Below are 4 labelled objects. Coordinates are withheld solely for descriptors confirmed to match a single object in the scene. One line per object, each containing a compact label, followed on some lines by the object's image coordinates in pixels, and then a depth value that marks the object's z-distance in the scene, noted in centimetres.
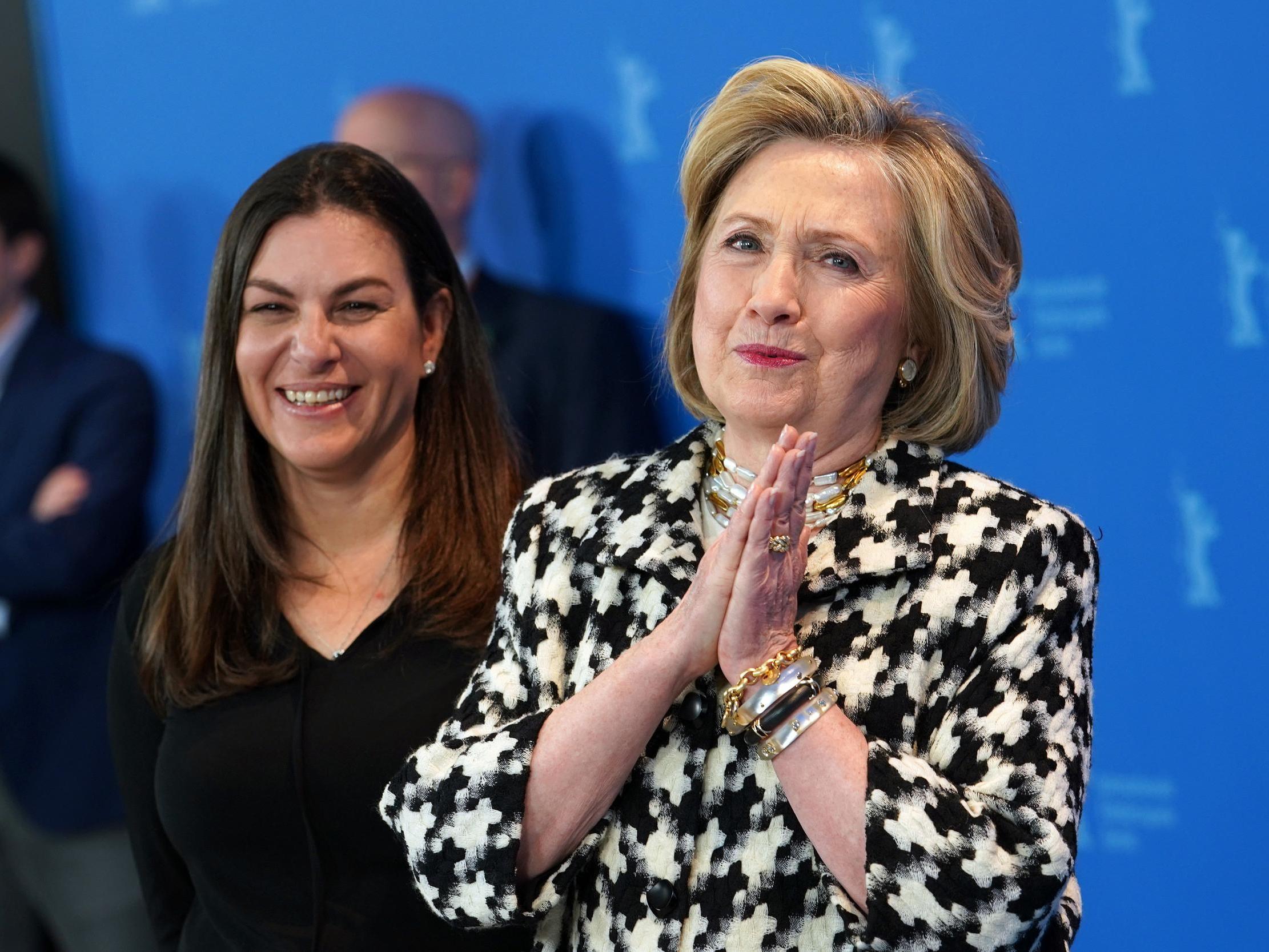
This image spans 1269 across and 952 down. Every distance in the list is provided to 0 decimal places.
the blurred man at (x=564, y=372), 534
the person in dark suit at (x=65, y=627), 596
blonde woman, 426
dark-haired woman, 457
